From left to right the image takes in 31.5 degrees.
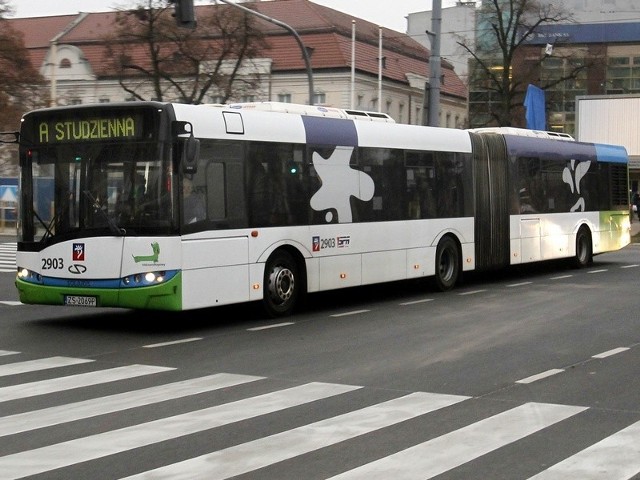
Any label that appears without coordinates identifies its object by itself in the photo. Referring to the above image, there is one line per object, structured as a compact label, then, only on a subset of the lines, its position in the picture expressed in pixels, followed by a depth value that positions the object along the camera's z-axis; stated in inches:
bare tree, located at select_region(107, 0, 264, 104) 1979.6
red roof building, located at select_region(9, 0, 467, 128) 2989.7
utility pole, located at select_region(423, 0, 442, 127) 1024.2
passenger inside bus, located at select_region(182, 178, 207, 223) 536.1
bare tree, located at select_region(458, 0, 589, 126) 2165.4
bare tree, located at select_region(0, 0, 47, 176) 1968.5
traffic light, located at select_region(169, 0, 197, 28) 770.8
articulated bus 531.5
